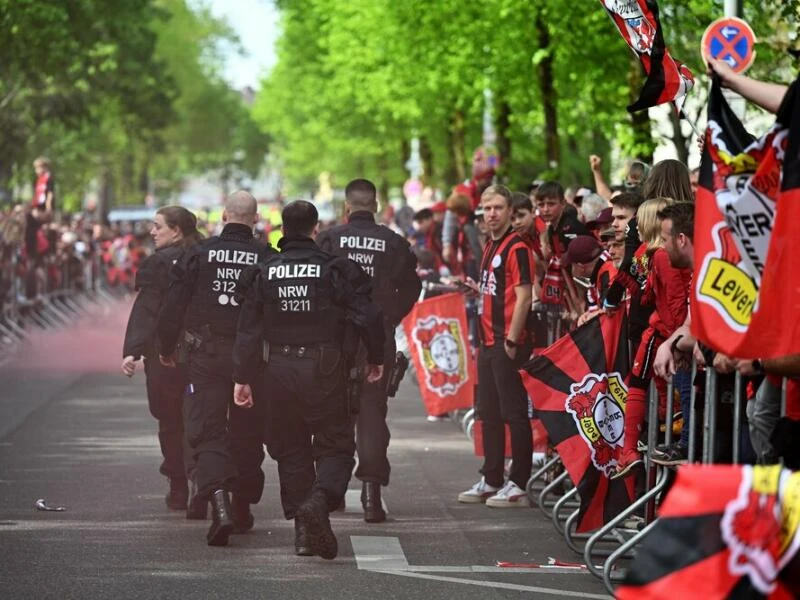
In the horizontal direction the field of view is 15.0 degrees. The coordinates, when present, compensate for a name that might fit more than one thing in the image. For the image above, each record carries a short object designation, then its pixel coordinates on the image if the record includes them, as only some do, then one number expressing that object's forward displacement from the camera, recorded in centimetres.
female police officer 1766
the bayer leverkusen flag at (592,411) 1573
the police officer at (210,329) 1646
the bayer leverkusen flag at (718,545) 759
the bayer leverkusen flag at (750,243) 914
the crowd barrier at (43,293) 4000
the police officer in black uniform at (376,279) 1783
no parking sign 2228
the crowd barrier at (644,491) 1241
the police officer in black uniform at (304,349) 1545
